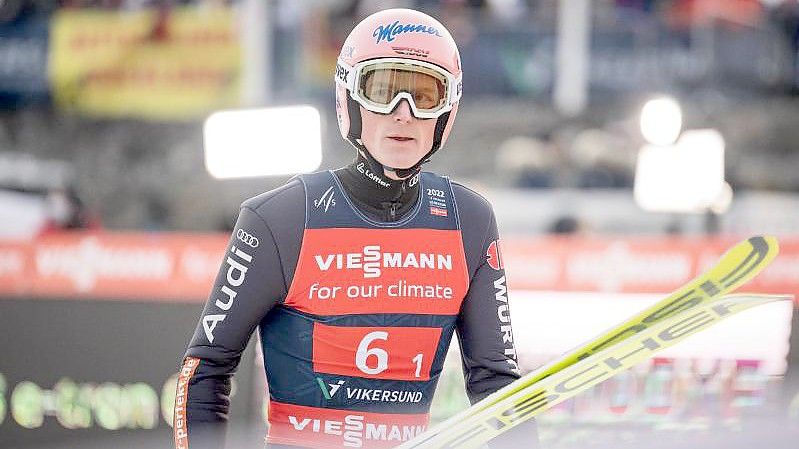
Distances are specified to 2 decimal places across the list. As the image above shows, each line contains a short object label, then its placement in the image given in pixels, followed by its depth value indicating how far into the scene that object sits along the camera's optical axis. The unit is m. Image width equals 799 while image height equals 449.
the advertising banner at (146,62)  26.72
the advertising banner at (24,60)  27.22
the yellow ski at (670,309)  5.20
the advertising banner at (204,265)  12.98
